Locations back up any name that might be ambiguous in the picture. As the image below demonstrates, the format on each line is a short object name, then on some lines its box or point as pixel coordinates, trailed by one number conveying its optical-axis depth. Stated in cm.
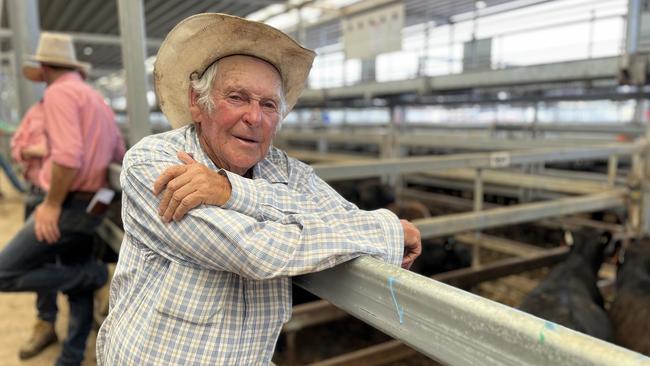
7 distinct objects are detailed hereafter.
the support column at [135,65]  227
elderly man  103
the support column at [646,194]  419
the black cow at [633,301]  275
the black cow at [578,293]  253
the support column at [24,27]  409
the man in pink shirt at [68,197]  236
